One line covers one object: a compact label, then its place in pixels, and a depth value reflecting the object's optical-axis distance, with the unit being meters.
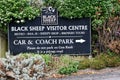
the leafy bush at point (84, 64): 11.99
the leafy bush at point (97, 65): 11.91
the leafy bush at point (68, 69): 11.62
